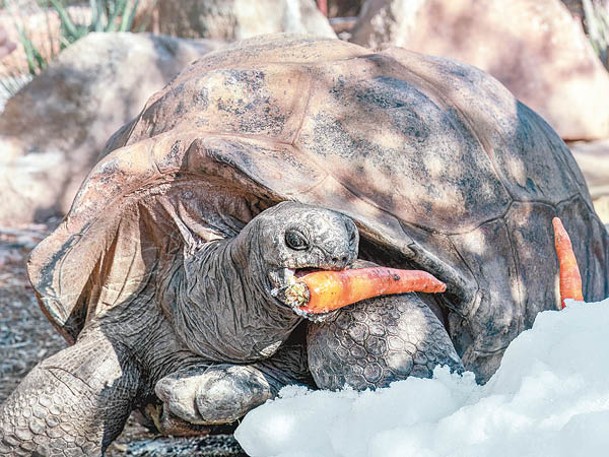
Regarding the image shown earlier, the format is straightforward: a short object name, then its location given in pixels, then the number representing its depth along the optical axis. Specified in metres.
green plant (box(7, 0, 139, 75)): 8.40
